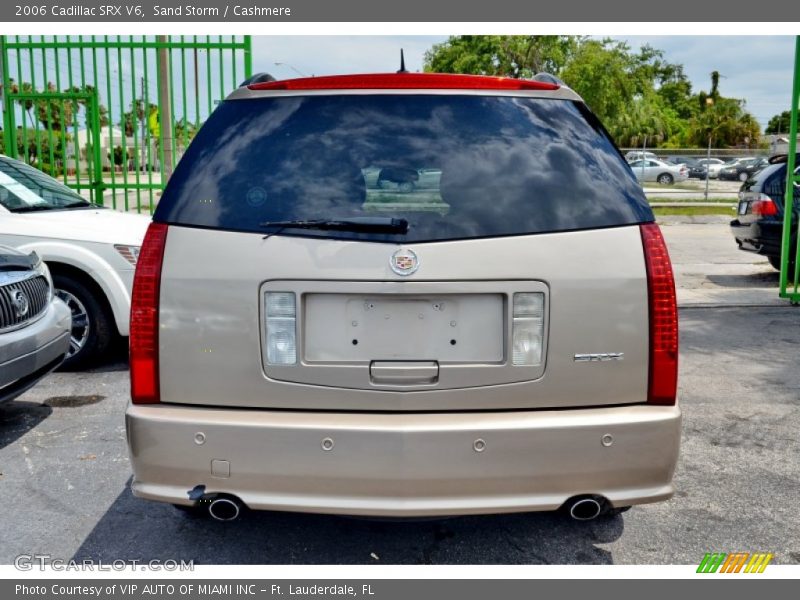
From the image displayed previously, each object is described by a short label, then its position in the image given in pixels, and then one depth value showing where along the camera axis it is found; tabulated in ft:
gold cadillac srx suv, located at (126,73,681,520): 8.60
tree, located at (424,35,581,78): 105.70
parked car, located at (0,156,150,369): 19.76
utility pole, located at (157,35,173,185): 29.52
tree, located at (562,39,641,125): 102.27
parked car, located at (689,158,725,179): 147.64
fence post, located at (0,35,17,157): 29.89
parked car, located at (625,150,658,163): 130.77
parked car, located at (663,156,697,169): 146.92
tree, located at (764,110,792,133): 266.16
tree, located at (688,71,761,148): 201.05
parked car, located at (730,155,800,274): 34.40
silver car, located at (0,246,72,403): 14.53
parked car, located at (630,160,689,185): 130.41
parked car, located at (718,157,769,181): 133.75
